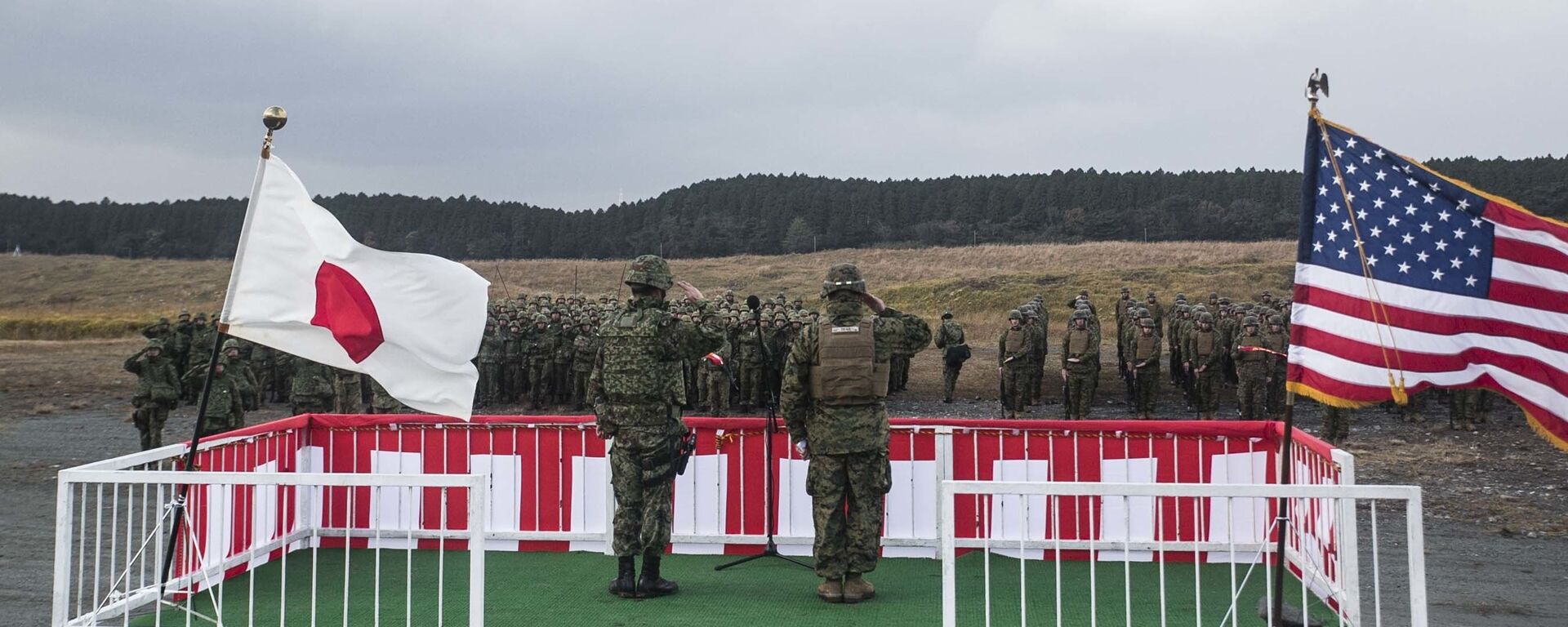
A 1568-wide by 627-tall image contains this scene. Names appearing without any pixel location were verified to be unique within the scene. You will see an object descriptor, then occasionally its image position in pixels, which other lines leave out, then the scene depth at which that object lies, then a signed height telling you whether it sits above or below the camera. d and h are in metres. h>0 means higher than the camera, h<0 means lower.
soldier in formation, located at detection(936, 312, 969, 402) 19.28 -0.55
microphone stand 6.95 -1.04
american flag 4.05 +0.09
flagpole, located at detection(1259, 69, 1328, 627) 4.14 -0.57
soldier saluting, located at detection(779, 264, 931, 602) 6.17 -0.58
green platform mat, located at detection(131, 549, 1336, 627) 6.00 -1.66
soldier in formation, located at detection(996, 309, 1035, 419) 16.69 -0.65
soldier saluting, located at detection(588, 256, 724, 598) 6.31 -0.52
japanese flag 4.86 +0.08
